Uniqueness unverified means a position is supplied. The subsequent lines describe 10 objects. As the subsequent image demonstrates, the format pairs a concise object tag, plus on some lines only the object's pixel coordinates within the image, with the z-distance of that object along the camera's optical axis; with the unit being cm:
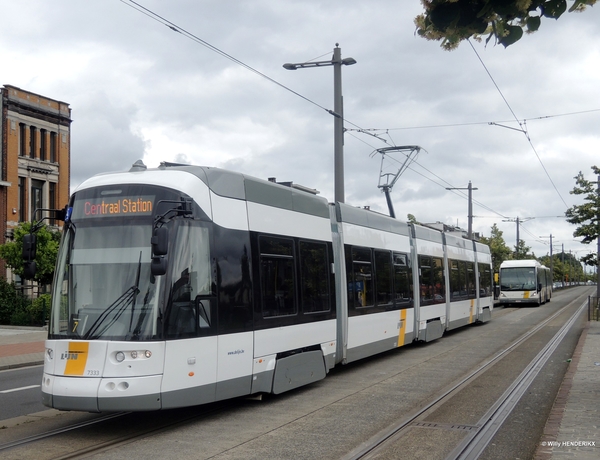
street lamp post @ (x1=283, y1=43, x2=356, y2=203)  1741
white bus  4375
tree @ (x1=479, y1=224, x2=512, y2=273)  6638
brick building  3816
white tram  790
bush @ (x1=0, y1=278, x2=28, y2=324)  3103
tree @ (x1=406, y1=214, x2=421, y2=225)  5536
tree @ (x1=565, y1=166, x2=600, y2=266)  2708
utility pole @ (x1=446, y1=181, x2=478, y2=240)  4203
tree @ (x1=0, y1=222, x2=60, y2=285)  3128
